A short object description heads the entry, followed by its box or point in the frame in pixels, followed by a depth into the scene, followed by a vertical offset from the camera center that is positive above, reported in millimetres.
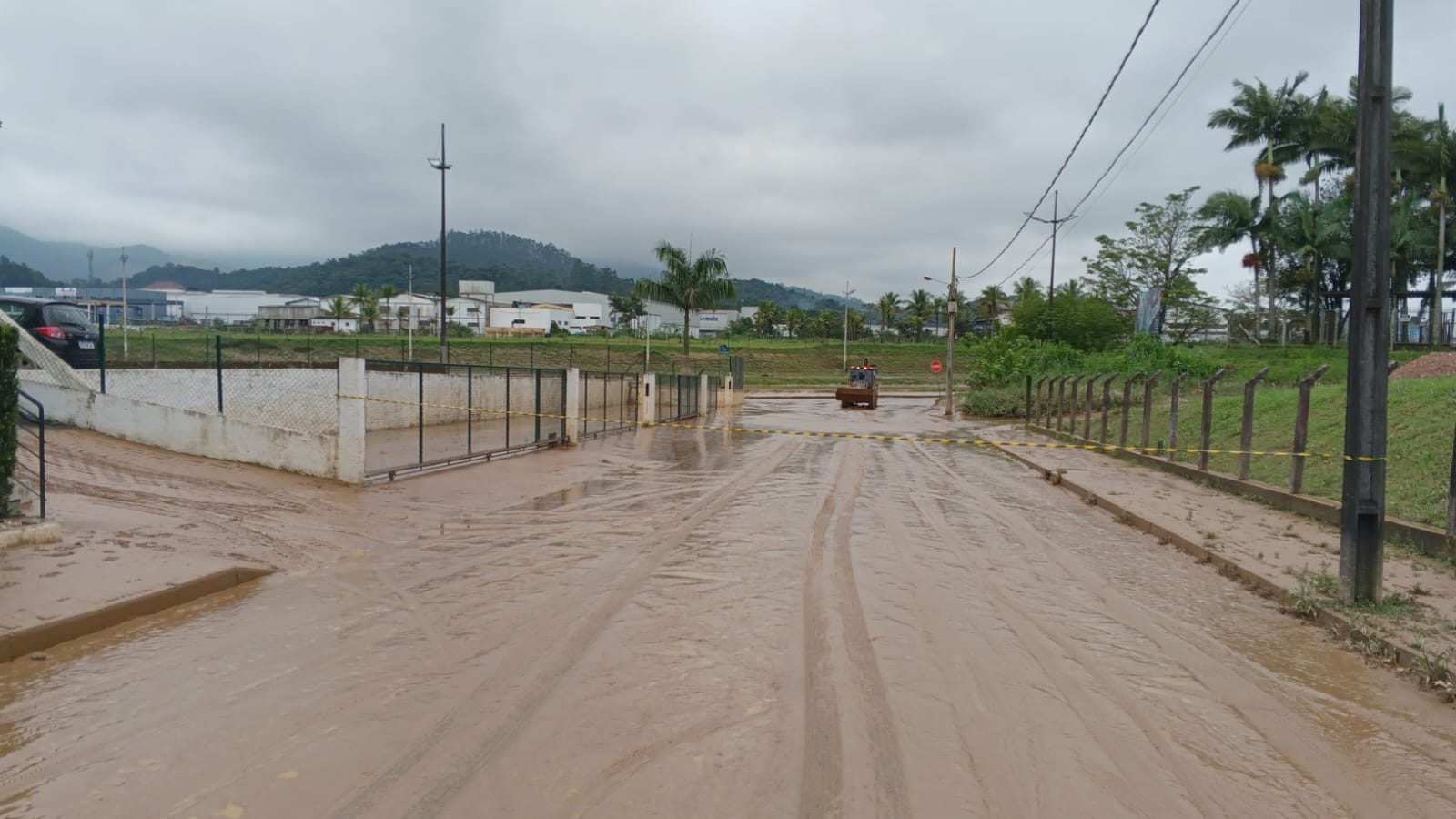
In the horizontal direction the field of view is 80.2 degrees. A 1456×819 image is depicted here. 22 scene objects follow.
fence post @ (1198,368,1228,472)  15273 -967
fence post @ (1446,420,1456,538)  8617 -1447
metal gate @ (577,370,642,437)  33641 -1840
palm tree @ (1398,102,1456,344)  44312 +10715
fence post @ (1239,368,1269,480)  13594 -1009
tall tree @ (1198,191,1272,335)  56094 +9590
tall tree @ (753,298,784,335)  118781 +5568
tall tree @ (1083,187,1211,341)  61094 +7143
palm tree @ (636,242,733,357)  54969 +4728
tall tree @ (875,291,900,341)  123375 +7444
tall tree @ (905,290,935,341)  121750 +7807
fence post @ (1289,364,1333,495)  11836 -919
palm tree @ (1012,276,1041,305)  105812 +9370
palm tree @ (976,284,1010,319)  119625 +8453
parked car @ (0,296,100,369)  17016 +385
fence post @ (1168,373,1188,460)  16928 -1156
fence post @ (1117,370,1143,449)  18822 -843
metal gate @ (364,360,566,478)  17500 -1885
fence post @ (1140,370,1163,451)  18498 -682
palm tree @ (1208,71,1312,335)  55438 +15839
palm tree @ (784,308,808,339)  117250 +5200
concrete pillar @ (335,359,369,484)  12633 -1144
